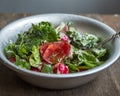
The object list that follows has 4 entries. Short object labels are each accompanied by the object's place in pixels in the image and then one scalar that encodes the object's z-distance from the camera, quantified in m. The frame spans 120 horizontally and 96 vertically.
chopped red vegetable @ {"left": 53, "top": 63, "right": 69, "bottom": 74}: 0.75
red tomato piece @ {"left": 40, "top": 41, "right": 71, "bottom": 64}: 0.79
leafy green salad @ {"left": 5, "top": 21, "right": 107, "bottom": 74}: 0.77
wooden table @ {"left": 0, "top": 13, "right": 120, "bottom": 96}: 0.77
